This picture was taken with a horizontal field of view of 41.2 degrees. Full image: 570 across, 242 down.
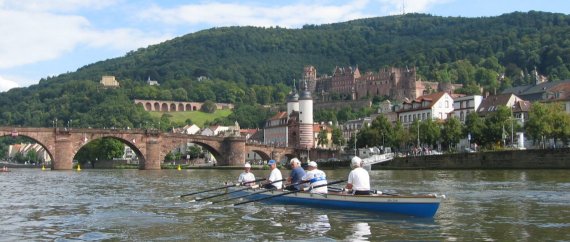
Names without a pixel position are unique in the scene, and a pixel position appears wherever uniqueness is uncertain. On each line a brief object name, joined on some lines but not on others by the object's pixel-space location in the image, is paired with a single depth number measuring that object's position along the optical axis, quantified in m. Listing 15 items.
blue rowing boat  25.42
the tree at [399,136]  111.31
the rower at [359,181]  26.97
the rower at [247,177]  36.93
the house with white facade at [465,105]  118.81
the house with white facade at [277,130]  165.09
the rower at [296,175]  32.16
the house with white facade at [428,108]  122.12
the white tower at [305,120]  146.41
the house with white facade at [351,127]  157.61
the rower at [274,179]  34.44
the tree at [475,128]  95.50
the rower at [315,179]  30.45
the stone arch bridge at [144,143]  109.50
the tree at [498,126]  93.06
